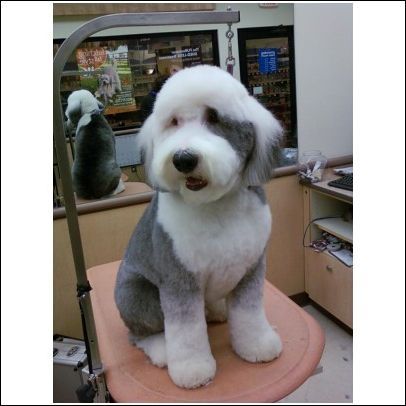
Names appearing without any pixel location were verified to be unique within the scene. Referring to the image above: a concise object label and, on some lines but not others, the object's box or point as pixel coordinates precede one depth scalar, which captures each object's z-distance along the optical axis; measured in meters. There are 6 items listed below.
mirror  1.57
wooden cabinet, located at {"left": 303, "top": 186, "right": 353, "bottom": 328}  1.88
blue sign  1.82
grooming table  0.86
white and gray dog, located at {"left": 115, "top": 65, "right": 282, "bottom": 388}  0.74
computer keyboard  1.76
